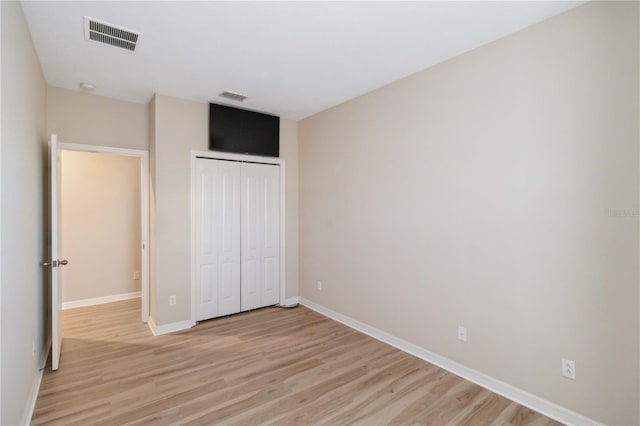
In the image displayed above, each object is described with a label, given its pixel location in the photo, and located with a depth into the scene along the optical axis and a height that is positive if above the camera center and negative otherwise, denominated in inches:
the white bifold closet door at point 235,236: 155.7 -13.1
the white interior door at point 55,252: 107.1 -13.8
